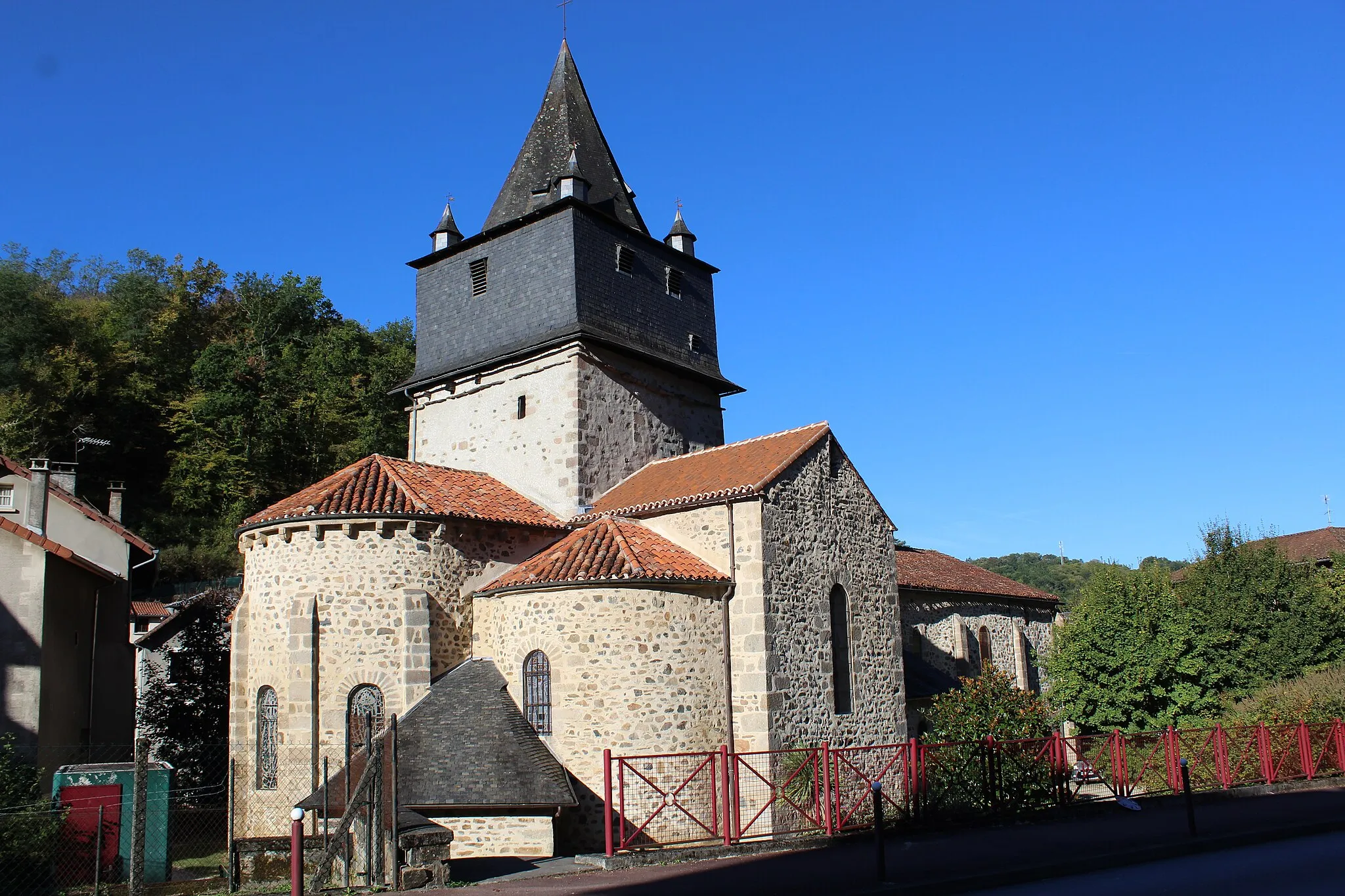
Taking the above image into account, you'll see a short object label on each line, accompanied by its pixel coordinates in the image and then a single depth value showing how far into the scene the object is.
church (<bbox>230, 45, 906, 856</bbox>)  15.28
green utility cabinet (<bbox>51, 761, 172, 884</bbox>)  12.46
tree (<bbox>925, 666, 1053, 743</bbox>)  16.66
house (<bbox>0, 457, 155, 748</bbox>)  16.77
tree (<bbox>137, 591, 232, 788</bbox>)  22.12
